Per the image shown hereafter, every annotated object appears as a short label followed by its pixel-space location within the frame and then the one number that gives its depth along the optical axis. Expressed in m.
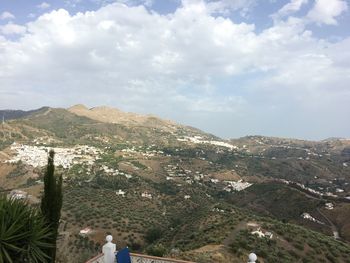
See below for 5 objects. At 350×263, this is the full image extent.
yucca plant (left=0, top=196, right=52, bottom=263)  8.50
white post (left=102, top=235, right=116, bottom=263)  9.43
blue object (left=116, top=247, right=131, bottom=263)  9.30
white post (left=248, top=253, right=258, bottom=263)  7.82
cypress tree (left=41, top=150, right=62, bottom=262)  10.33
